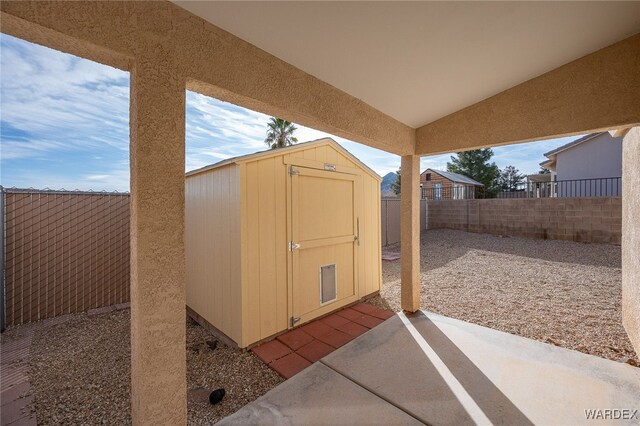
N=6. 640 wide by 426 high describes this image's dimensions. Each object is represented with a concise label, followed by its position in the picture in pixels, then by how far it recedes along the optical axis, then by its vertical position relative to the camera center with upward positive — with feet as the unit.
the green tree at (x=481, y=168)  68.74 +10.86
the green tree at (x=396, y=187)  72.43 +6.43
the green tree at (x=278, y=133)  51.02 +15.02
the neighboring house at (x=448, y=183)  52.07 +6.20
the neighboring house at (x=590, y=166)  33.96 +5.88
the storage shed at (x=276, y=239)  10.53 -1.28
